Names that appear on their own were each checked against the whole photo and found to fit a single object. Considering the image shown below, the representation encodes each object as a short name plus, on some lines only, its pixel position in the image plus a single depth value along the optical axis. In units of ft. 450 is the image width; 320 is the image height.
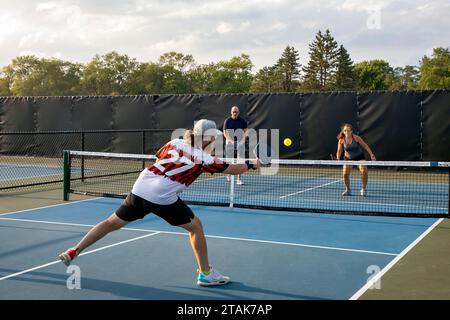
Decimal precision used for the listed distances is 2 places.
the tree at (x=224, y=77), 373.20
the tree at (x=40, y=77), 361.92
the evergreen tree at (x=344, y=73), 335.06
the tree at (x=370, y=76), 398.36
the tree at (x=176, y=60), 383.65
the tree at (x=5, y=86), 367.04
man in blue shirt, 43.62
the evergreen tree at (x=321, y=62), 344.28
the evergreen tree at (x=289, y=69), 376.27
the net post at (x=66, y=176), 36.93
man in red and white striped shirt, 17.31
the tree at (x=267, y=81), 377.50
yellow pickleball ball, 63.46
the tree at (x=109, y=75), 364.79
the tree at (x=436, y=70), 318.45
